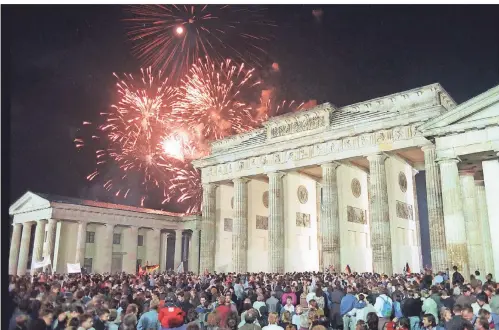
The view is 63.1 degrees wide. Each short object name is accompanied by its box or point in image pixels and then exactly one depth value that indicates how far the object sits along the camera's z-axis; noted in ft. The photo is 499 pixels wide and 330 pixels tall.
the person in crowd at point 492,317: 27.45
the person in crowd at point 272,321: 27.22
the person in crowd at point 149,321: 29.76
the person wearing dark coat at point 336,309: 42.92
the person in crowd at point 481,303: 34.37
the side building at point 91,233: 141.69
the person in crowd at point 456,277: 57.10
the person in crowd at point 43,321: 23.82
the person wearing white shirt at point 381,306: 37.96
